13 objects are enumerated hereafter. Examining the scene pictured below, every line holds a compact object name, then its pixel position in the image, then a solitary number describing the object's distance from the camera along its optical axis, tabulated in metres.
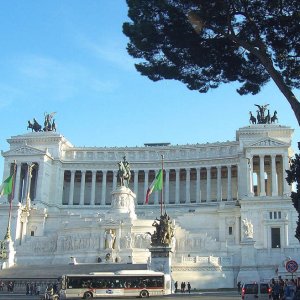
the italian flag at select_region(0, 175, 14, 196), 69.12
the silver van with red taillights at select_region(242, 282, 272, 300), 26.36
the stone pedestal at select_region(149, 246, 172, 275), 42.00
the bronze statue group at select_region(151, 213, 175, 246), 43.09
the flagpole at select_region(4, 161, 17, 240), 60.00
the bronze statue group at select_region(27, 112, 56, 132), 94.94
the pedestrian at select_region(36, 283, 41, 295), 43.32
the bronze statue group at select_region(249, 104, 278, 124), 88.19
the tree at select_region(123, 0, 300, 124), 24.92
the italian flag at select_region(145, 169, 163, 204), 63.78
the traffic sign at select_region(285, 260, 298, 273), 24.23
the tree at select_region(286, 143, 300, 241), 24.56
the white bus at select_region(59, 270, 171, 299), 36.78
